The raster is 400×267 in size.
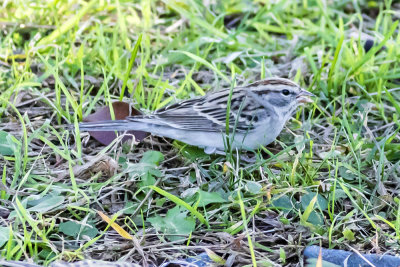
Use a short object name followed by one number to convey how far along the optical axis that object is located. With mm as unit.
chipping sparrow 8414
